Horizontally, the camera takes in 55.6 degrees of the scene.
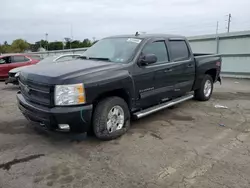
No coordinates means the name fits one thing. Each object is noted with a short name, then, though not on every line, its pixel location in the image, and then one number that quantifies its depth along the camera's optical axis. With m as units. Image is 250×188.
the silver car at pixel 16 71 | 9.75
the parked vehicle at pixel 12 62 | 12.95
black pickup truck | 3.64
